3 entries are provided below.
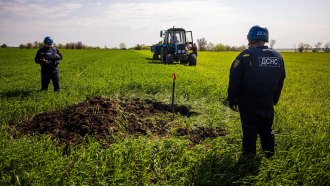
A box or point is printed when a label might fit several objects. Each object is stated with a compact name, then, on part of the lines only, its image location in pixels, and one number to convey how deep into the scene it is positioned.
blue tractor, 22.14
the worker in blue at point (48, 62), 10.11
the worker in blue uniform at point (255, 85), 4.31
